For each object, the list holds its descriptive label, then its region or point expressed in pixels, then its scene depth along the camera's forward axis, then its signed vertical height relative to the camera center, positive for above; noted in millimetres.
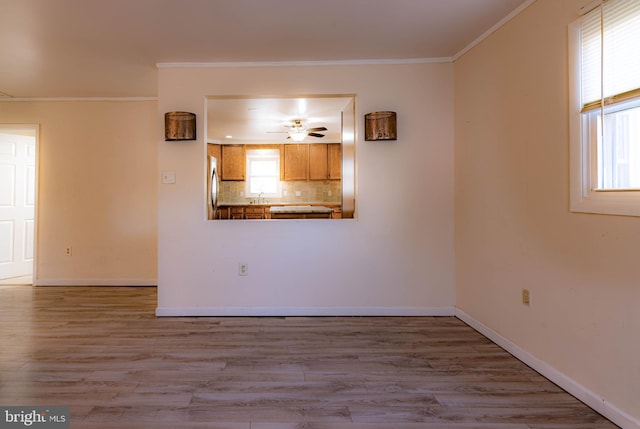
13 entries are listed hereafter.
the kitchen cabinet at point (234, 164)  7844 +1072
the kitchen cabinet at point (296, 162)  7793 +1111
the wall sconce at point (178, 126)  3252 +791
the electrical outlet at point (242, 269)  3377 -532
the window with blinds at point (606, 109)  1655 +523
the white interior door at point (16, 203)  4871 +130
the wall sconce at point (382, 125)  3225 +795
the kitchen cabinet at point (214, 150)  7555 +1348
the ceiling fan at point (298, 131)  5797 +1372
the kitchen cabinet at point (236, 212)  7508 +15
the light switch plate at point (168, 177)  3357 +335
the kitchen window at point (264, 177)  7977 +801
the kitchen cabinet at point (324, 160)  7770 +1151
